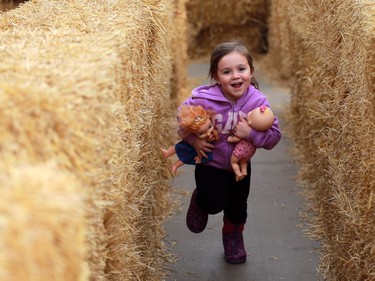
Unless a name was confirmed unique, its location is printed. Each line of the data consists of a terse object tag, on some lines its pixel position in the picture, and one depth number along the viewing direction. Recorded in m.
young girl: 8.35
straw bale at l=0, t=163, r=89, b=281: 3.50
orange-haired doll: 8.17
